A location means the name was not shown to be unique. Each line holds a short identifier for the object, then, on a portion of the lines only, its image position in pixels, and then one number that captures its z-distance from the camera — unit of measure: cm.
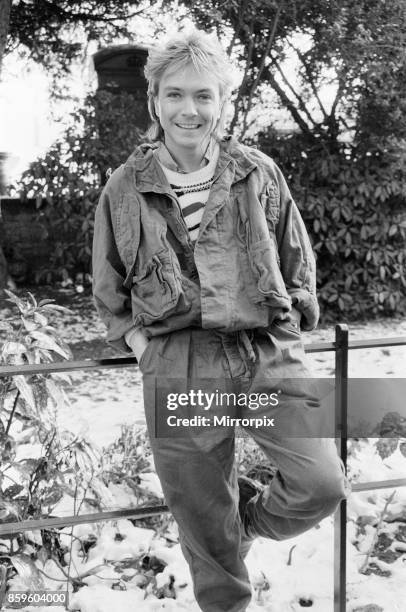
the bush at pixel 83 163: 714
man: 213
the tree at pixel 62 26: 816
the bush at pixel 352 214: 692
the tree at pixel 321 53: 629
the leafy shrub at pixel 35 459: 269
